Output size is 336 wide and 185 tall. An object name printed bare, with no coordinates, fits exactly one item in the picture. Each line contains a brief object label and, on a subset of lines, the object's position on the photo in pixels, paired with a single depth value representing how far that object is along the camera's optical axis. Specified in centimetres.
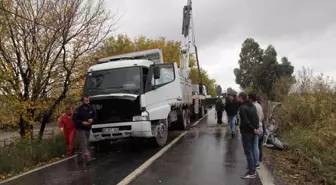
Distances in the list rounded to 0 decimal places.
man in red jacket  973
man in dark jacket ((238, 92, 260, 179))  631
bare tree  1002
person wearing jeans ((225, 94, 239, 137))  1161
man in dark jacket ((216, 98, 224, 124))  1686
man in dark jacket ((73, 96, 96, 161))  806
